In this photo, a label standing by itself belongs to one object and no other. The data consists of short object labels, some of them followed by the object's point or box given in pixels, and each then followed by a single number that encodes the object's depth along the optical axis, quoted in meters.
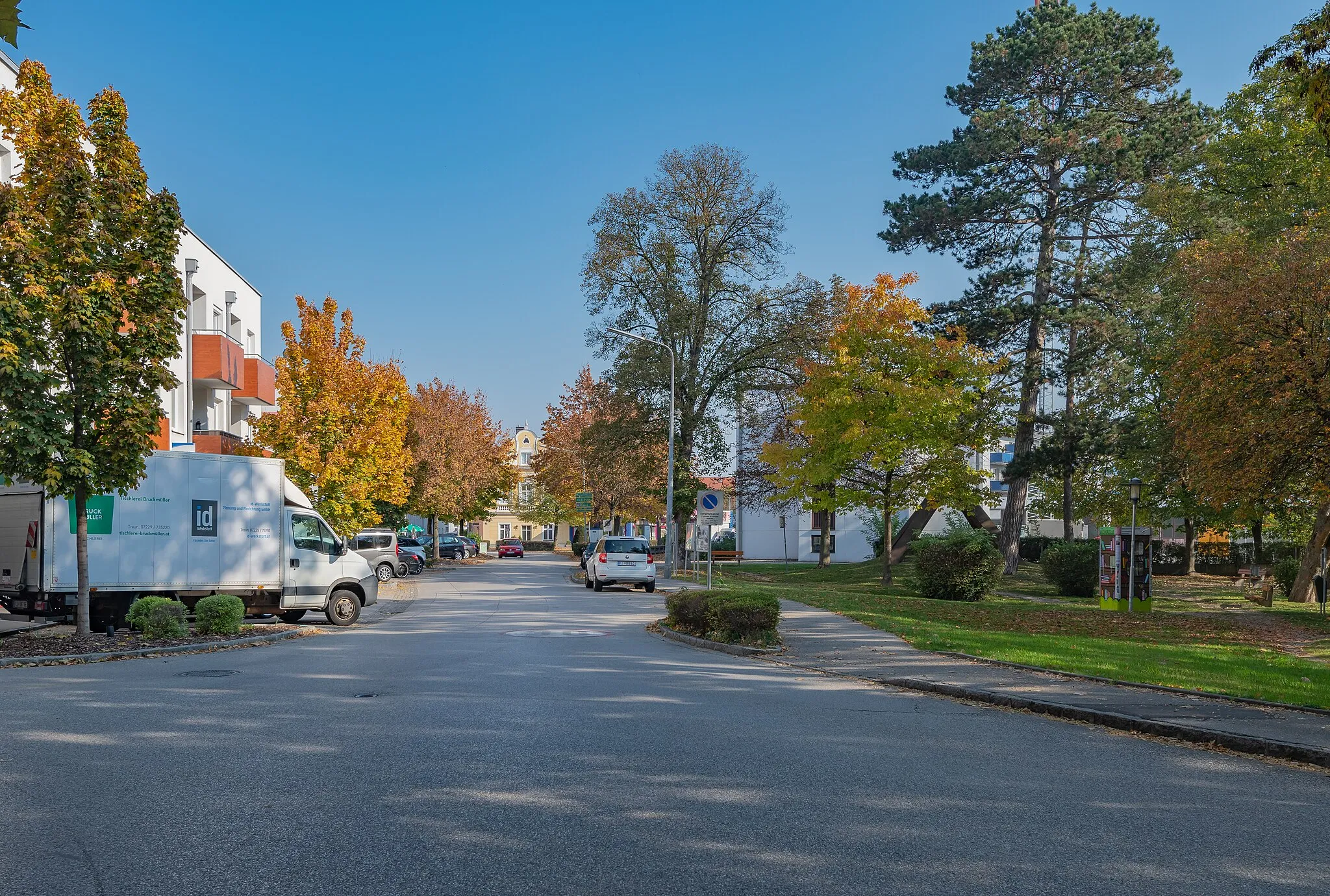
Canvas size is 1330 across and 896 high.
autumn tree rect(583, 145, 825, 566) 41.16
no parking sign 25.42
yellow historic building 106.44
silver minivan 38.97
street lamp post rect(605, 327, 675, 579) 37.53
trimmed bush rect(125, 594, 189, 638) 16.09
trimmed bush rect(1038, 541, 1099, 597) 32.81
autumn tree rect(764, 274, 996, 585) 33.44
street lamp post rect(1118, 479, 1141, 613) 25.80
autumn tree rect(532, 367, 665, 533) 42.78
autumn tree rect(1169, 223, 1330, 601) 18.53
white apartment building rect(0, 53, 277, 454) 29.81
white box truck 17.50
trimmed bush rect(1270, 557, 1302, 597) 33.12
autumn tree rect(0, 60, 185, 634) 14.80
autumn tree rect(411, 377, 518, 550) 53.72
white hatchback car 33.41
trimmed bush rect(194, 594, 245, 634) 16.95
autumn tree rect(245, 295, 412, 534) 31.61
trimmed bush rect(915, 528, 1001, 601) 28.67
